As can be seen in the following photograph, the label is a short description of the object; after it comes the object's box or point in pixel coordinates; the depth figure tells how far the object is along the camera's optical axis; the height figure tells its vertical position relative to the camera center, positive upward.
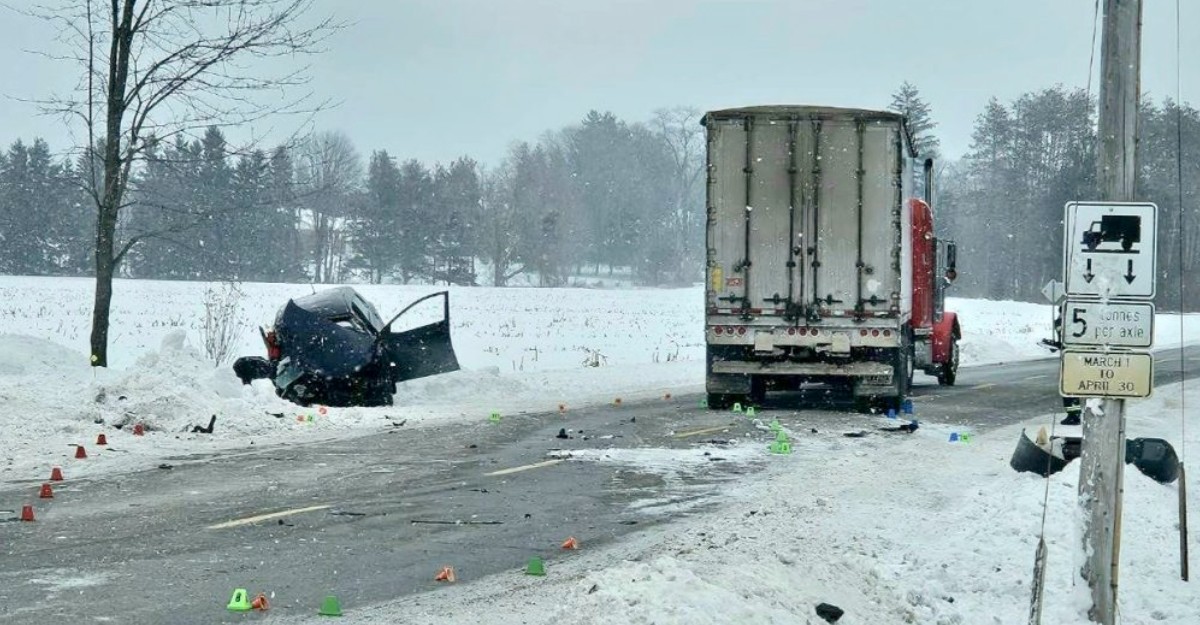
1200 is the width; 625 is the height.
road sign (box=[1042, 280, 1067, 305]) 28.37 -0.17
